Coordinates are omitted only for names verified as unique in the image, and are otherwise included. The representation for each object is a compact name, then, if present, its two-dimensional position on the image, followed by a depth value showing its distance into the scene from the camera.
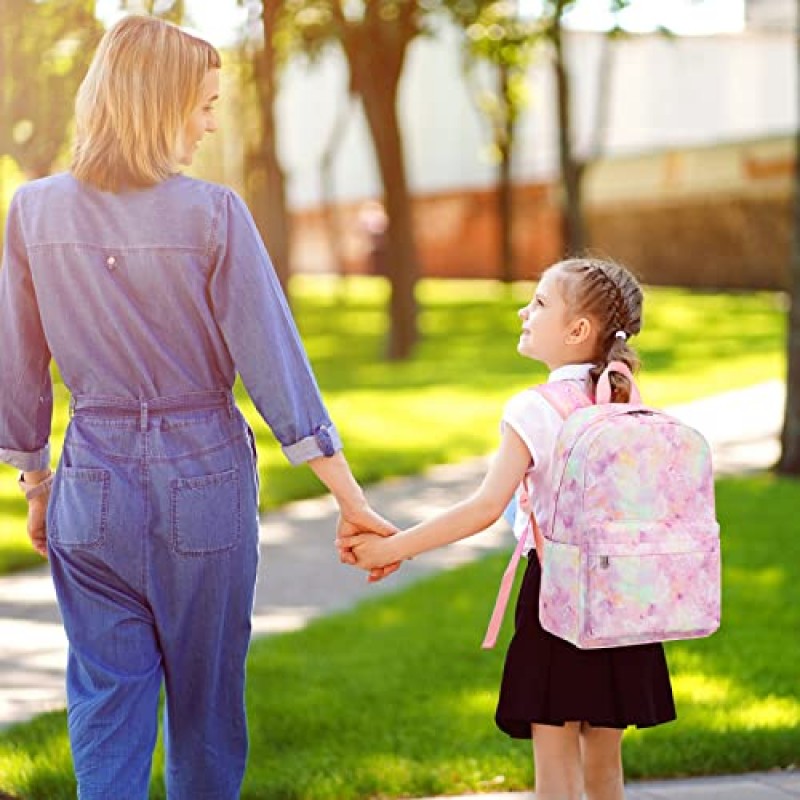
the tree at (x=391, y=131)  20.09
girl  3.37
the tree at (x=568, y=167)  25.04
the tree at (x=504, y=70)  19.02
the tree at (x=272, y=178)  19.86
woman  3.12
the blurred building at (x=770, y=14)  39.84
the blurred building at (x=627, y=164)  31.42
